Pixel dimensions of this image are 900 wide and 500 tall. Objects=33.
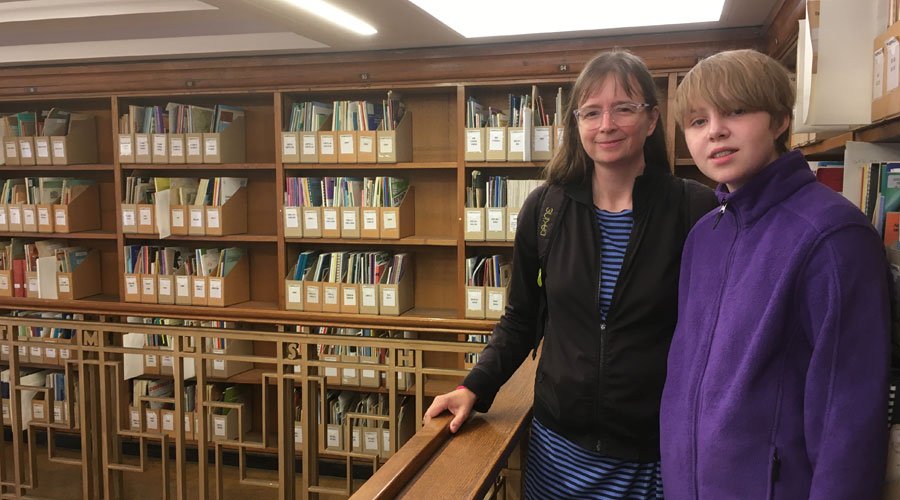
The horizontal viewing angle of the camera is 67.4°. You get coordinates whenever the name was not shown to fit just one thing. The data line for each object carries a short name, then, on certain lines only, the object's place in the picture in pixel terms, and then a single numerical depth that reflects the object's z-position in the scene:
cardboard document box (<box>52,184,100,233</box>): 4.23
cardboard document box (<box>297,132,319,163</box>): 3.79
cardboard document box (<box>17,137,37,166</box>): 4.27
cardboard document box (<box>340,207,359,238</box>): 3.78
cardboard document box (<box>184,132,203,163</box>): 3.97
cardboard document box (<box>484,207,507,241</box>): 3.57
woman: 1.13
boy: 0.72
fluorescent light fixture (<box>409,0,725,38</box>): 2.87
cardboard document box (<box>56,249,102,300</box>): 4.32
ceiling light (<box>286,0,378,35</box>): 2.63
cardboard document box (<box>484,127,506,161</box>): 3.53
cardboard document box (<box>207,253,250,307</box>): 4.02
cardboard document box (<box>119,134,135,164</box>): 4.08
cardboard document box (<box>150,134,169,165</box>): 4.03
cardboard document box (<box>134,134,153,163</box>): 4.05
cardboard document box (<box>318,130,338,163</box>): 3.75
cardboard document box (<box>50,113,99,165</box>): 4.22
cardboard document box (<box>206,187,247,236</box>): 3.99
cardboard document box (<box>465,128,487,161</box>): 3.58
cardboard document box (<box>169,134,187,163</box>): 4.01
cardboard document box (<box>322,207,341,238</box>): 3.80
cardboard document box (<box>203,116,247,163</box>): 3.95
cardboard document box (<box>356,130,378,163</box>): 3.71
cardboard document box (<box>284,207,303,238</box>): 3.86
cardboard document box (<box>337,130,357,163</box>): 3.73
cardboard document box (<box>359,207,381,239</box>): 3.75
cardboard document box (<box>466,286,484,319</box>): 3.66
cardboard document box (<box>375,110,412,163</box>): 3.67
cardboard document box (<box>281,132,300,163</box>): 3.80
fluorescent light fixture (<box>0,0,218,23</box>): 3.05
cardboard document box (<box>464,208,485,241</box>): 3.61
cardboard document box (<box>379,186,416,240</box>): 3.73
